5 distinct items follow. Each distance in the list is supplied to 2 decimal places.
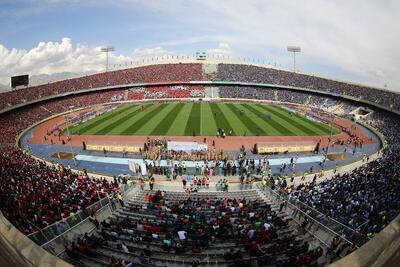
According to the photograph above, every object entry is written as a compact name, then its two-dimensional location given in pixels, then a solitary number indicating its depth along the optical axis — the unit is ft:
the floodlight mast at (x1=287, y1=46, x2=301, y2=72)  339.28
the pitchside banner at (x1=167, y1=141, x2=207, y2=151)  111.65
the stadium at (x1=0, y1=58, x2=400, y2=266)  41.50
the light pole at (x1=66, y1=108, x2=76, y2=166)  118.32
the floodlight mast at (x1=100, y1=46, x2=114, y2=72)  333.42
